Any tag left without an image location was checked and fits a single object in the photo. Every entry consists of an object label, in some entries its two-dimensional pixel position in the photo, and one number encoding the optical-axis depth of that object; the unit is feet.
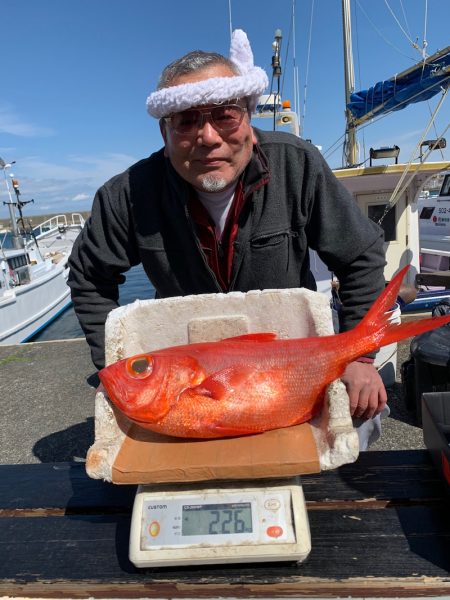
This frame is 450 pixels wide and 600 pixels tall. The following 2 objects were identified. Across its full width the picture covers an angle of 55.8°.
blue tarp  19.31
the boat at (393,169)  20.01
